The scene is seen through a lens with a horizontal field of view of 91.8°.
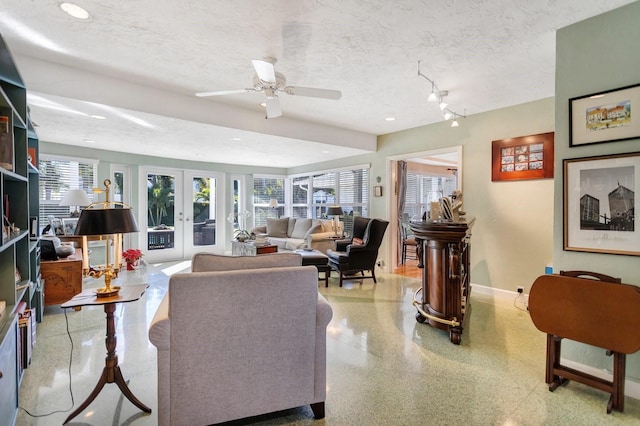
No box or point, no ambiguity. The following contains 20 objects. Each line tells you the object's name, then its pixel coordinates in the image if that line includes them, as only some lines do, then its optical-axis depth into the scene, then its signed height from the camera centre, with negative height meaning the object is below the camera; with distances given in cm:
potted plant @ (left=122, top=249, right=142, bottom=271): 576 -90
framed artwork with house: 205 +63
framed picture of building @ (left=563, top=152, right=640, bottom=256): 205 +3
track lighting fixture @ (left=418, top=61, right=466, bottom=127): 327 +135
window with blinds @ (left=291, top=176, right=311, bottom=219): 822 +35
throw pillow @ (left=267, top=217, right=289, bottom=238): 755 -46
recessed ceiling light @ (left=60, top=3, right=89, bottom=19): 209 +137
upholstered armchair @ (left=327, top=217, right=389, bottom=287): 488 -74
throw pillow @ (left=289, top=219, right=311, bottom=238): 717 -46
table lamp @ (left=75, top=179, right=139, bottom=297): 177 -10
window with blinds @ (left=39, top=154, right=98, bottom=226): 553 +53
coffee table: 528 -70
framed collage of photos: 379 +65
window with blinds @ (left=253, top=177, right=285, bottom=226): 852 +32
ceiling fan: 270 +107
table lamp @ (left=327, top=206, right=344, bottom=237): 629 -10
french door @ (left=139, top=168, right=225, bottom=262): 683 -10
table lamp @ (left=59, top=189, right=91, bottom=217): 499 +17
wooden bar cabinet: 280 -61
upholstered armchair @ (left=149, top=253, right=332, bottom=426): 154 -69
